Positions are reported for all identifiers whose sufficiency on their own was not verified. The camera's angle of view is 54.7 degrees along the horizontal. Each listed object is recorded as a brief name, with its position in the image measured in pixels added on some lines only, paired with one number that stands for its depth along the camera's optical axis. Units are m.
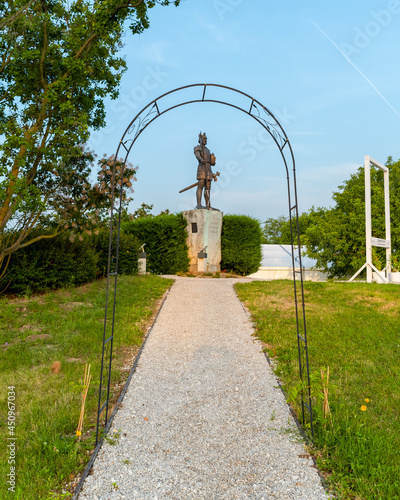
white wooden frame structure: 14.52
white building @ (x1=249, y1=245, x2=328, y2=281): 20.00
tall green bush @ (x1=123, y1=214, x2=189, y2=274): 16.38
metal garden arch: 4.07
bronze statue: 17.00
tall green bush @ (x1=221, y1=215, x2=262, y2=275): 18.31
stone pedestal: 16.66
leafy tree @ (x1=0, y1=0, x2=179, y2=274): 7.82
